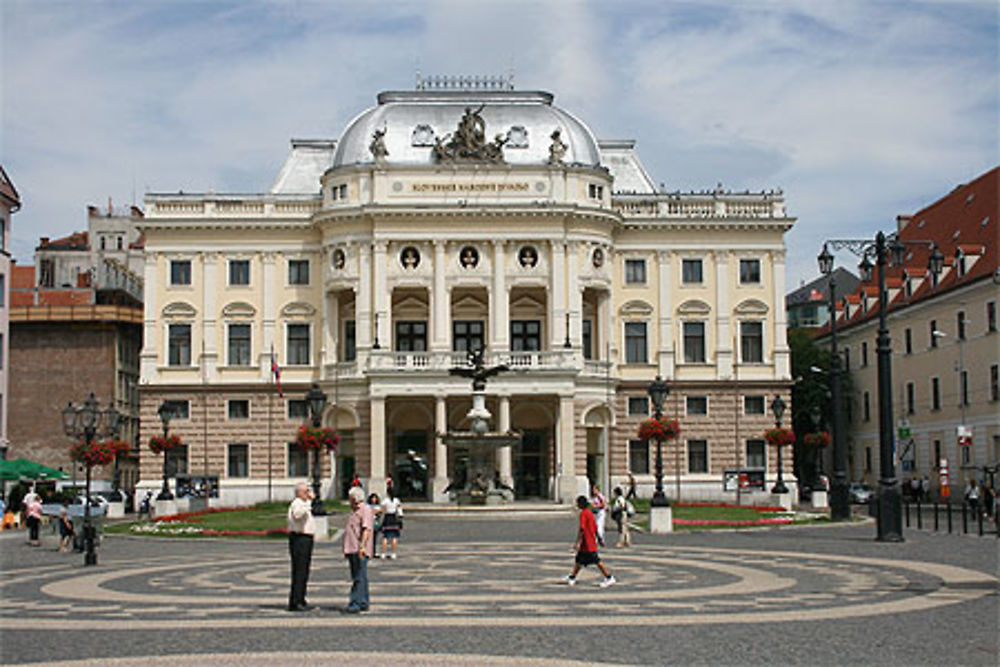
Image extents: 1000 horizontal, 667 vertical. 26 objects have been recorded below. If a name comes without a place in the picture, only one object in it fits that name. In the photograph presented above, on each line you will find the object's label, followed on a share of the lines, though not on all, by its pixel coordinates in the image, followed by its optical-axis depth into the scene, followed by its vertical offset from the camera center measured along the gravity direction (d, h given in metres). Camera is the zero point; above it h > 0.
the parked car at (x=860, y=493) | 77.41 -3.51
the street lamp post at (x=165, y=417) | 58.72 +1.11
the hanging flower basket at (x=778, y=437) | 63.59 -0.06
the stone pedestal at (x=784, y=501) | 59.49 -2.95
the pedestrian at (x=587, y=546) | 24.86 -2.05
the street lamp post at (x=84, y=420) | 41.66 +0.74
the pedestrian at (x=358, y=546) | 21.00 -1.75
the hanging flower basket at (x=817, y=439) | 62.03 -0.18
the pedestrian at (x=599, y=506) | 35.97 -1.90
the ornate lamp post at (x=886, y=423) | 35.97 +0.31
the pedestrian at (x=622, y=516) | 36.28 -2.19
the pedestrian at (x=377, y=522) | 34.21 -2.14
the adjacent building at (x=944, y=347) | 68.94 +5.07
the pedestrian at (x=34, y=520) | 42.17 -2.47
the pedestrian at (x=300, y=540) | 21.02 -1.60
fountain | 55.38 -0.27
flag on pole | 70.94 +3.76
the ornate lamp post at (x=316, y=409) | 42.25 +1.07
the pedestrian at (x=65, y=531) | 38.57 -2.61
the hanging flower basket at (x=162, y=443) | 64.81 -0.06
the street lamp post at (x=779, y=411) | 60.95 +1.15
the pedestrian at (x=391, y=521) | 33.44 -2.08
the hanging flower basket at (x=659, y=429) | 49.00 +0.30
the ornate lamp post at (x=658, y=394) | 46.09 +1.51
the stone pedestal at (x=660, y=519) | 43.09 -2.69
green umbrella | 59.34 -1.23
